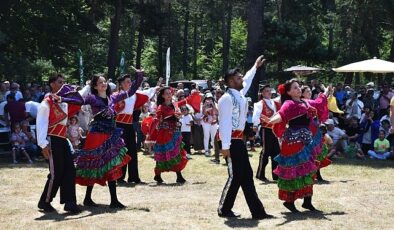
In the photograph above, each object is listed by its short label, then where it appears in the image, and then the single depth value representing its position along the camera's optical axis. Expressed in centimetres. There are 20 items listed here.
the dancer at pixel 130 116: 1205
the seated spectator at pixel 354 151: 1781
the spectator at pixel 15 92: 1765
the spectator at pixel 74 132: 1591
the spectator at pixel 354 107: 1997
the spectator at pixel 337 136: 1806
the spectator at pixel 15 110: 1675
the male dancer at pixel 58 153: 914
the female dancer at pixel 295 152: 905
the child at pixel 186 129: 1797
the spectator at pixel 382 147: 1745
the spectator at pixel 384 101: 1961
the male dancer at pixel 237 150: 859
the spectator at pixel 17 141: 1638
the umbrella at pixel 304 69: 2832
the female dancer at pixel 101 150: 955
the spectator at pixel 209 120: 1777
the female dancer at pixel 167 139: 1262
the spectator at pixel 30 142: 1672
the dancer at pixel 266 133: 1272
